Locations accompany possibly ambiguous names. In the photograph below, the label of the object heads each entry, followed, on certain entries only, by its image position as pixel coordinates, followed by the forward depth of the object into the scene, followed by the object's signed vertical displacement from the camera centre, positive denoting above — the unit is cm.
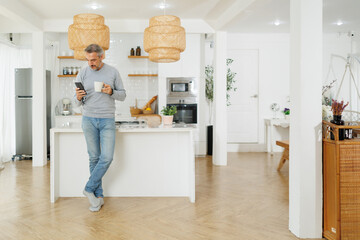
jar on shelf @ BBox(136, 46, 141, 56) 734 +146
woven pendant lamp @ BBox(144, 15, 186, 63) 368 +90
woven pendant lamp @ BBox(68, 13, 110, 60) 393 +103
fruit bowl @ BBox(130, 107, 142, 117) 498 +6
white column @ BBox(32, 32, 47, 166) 612 +36
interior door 768 +35
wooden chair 528 -62
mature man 342 -1
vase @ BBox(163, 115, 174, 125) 401 -6
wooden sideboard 254 -57
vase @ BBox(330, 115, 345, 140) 258 -6
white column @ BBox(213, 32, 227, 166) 615 +30
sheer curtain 649 +52
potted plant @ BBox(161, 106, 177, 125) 402 +0
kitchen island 386 -59
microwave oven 685 +61
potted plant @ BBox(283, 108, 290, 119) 734 +6
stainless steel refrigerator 673 +8
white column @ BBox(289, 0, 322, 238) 270 -4
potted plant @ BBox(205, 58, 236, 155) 720 +68
